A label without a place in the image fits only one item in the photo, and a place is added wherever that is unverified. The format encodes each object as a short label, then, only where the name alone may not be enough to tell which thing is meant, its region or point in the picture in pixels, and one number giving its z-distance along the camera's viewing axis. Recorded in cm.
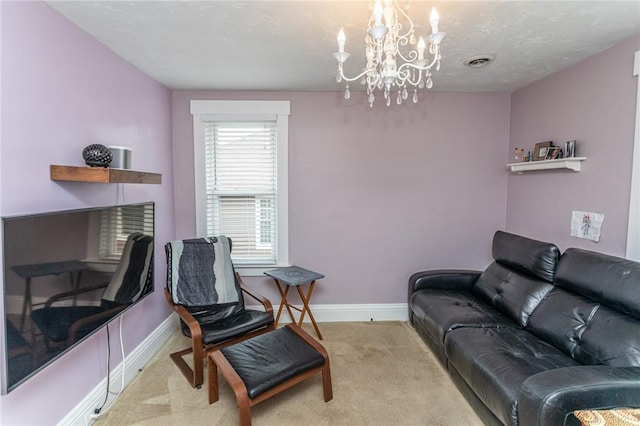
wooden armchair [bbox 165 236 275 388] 228
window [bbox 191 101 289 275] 321
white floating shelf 243
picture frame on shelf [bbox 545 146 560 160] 259
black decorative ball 176
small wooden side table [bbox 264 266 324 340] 287
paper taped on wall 229
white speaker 195
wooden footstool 180
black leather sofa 142
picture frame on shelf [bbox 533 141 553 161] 271
